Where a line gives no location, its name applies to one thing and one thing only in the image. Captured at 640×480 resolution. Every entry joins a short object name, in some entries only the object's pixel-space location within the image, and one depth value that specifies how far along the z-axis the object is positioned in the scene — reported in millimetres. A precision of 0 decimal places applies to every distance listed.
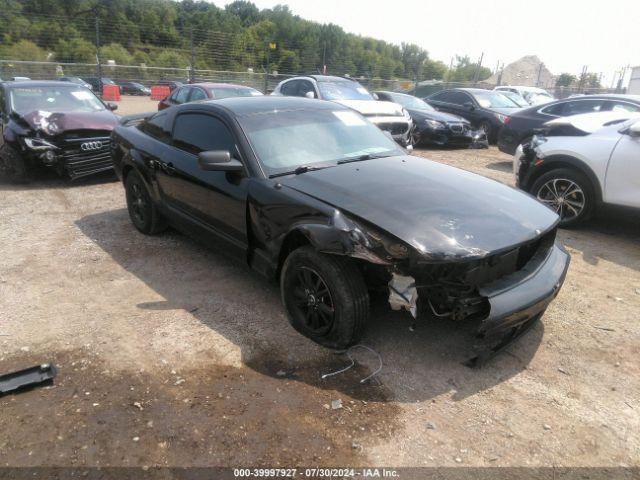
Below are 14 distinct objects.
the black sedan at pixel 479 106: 12078
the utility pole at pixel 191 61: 24062
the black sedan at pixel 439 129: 11078
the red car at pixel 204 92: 9453
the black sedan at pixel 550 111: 7947
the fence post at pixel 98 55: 21891
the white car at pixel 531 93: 17695
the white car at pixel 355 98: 9516
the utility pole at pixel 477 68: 28642
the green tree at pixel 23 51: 28286
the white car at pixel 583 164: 5023
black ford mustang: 2746
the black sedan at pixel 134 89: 27875
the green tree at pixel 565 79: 55322
